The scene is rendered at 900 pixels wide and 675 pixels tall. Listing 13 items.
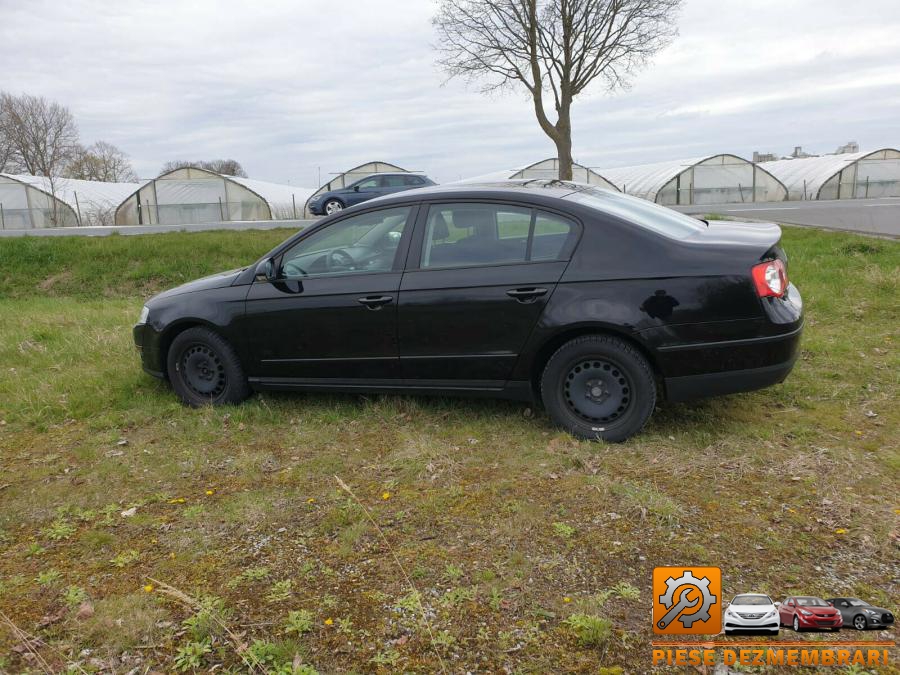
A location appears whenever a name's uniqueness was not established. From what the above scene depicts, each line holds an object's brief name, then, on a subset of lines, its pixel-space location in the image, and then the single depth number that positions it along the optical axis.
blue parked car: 23.27
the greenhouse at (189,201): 30.77
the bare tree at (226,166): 70.06
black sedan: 4.02
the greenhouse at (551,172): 34.06
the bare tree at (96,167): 54.06
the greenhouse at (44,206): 30.81
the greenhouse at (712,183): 33.19
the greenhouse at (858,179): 35.59
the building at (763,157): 58.31
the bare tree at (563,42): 23.08
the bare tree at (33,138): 52.75
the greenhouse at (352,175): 32.62
